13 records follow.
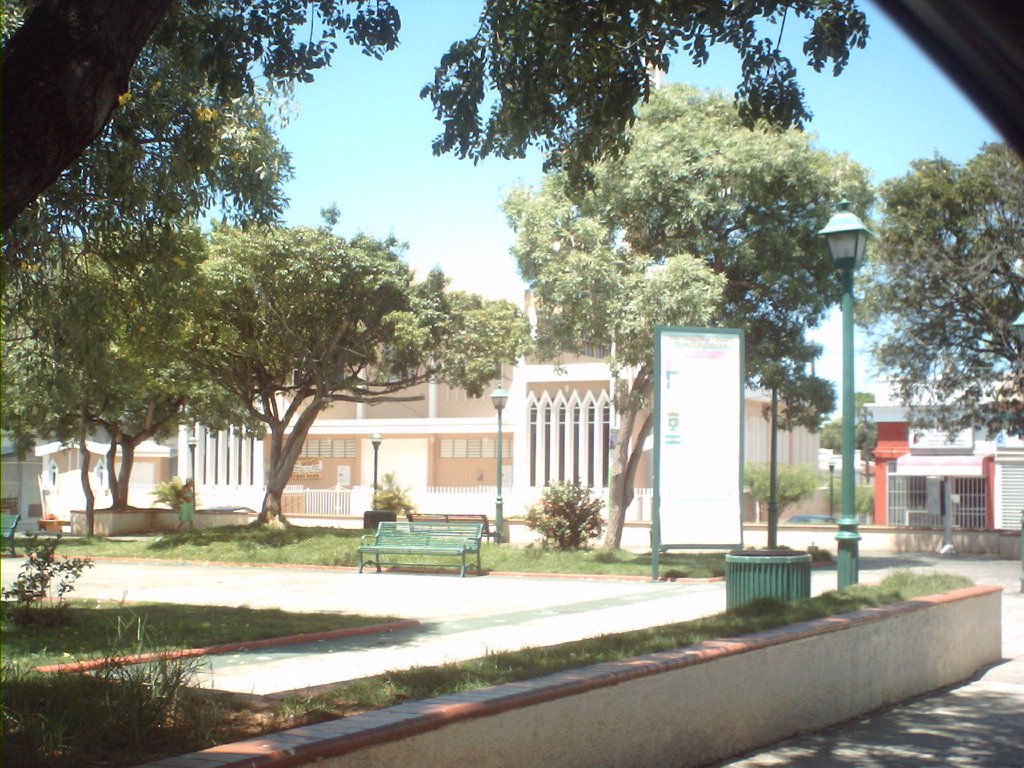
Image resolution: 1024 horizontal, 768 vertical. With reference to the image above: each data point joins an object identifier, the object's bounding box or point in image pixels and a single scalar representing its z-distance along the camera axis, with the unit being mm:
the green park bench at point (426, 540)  20891
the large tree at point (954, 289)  28906
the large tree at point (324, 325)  28234
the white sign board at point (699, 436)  18219
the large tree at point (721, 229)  23828
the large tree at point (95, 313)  11695
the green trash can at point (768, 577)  11742
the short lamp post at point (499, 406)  31656
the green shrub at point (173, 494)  42750
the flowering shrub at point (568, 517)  24344
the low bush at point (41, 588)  11578
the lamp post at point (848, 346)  12094
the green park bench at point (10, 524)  23650
